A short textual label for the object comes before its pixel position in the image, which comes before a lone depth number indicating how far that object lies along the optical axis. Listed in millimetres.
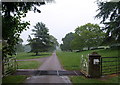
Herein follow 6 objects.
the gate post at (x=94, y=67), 9766
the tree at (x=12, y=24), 6399
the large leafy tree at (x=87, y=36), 50844
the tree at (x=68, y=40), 86512
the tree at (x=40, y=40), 52281
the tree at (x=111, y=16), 16950
